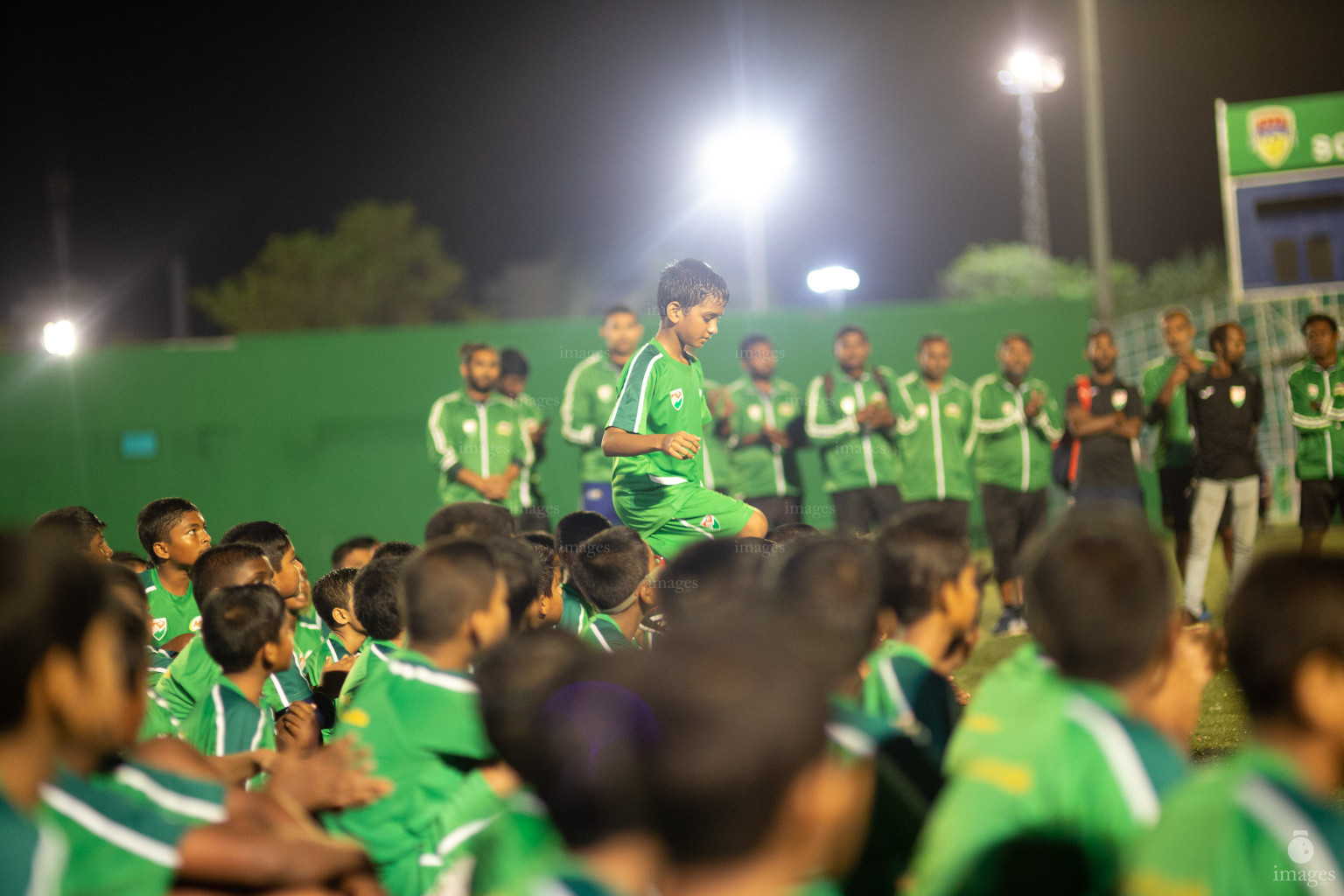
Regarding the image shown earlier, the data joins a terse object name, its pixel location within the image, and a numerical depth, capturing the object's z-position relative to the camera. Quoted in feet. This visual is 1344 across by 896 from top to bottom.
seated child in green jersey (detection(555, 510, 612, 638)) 16.72
